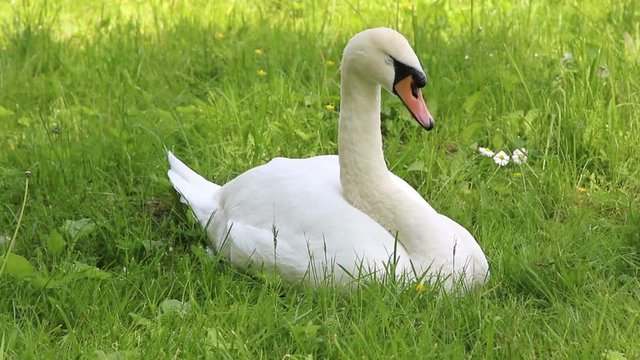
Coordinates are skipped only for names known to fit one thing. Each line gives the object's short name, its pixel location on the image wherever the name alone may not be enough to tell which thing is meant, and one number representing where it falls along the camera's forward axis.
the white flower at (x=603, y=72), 11.11
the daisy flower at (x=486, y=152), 10.47
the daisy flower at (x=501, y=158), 10.32
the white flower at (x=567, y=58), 11.52
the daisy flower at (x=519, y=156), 10.29
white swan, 8.10
